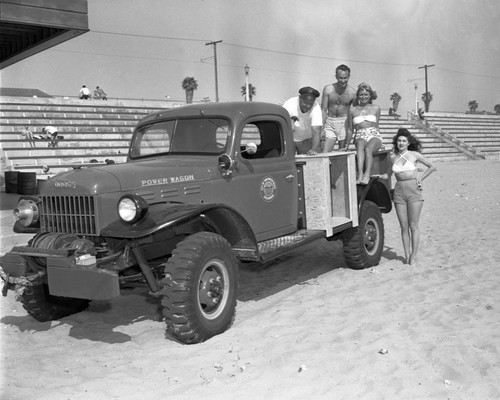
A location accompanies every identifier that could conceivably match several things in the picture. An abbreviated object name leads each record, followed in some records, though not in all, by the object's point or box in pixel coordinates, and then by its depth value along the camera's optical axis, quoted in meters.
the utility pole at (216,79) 42.94
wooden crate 6.20
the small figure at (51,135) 20.44
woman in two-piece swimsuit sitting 7.09
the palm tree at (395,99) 53.41
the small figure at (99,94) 31.58
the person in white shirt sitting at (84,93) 29.88
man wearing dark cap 6.88
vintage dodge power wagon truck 4.33
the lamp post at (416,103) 45.22
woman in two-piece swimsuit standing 6.96
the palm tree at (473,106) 68.62
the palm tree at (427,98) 69.44
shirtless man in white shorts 7.61
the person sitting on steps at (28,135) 20.11
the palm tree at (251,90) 57.26
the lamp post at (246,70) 28.45
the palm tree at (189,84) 49.22
